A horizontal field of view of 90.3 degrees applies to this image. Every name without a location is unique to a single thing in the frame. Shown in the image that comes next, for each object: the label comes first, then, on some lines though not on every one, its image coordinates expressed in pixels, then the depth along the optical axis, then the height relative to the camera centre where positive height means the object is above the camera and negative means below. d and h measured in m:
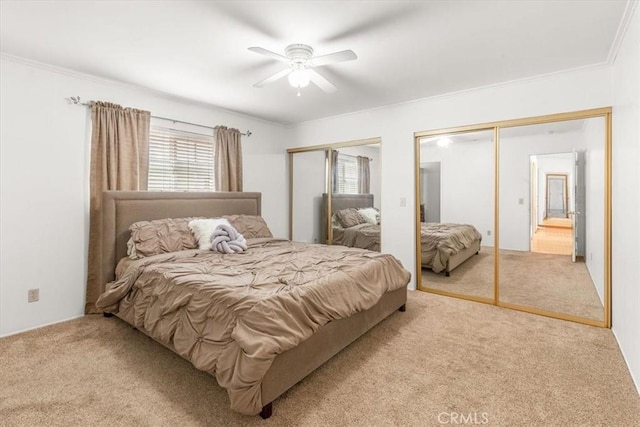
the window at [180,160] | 3.86 +0.68
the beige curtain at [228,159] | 4.42 +0.76
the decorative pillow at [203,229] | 3.36 -0.18
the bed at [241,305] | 1.74 -0.64
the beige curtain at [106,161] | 3.25 +0.55
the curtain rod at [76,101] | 3.12 +1.11
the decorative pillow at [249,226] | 4.02 -0.17
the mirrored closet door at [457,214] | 3.70 -0.01
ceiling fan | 2.37 +1.18
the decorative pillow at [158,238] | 3.09 -0.25
